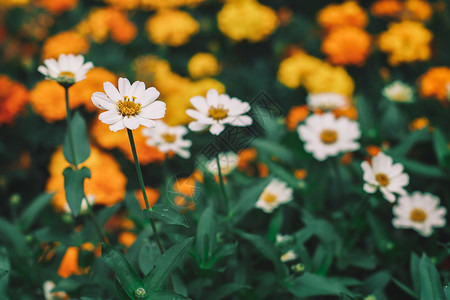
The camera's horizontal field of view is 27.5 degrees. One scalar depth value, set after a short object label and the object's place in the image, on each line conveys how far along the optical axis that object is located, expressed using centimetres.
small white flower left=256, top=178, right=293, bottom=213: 75
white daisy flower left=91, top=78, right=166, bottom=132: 48
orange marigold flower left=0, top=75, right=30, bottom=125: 86
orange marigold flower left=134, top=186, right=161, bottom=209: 82
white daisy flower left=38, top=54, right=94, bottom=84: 66
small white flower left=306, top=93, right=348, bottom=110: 80
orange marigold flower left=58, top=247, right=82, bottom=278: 78
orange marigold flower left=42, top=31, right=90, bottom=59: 89
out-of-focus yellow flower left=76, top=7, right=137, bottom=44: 94
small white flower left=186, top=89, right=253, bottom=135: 60
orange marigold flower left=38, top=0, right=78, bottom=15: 96
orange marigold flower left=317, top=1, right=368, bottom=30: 93
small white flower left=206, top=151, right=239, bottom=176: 75
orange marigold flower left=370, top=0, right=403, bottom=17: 94
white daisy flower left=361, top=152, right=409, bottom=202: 66
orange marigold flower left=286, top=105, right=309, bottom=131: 85
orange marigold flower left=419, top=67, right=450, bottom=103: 83
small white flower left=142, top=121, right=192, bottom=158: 74
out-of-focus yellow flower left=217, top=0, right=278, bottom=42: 94
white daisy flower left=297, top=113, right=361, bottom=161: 75
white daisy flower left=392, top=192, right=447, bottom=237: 74
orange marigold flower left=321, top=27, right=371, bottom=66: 91
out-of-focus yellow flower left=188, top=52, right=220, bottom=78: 92
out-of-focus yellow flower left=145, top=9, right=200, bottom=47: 94
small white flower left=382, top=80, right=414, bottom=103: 82
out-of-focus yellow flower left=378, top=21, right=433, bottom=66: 90
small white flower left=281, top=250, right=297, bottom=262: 68
